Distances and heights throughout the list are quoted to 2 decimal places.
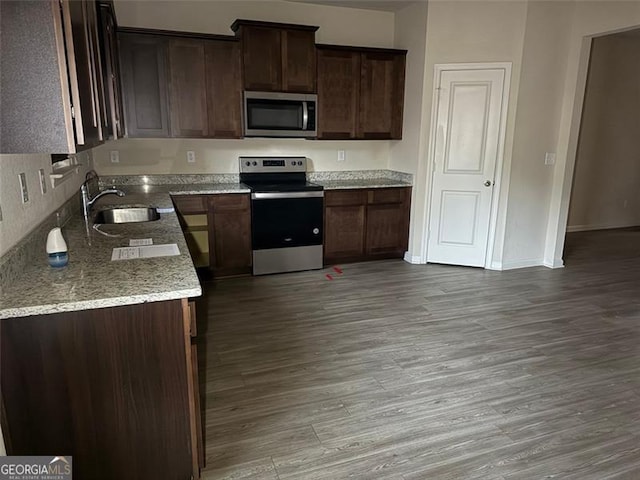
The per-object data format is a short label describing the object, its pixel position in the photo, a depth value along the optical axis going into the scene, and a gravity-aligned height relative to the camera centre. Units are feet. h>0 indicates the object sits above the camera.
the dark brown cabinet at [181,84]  12.67 +1.63
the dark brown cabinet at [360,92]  14.84 +1.71
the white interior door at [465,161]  14.55 -0.57
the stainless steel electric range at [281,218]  14.08 -2.46
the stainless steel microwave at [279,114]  13.89 +0.85
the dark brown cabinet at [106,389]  4.76 -2.84
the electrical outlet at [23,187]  5.95 -0.66
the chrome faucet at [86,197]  8.98 -1.20
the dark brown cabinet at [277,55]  13.43 +2.64
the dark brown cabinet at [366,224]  15.26 -2.85
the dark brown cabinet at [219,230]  13.51 -2.76
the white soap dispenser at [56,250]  5.63 -1.41
